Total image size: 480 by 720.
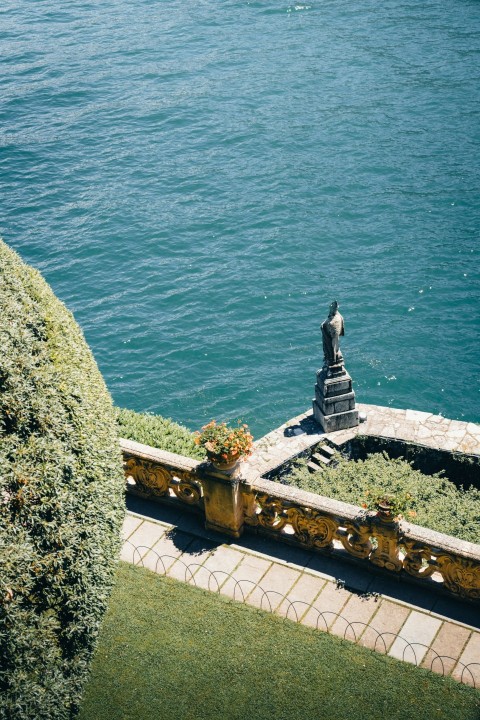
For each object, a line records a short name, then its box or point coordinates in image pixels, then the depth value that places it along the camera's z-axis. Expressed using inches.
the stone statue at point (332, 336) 823.7
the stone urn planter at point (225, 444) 526.0
